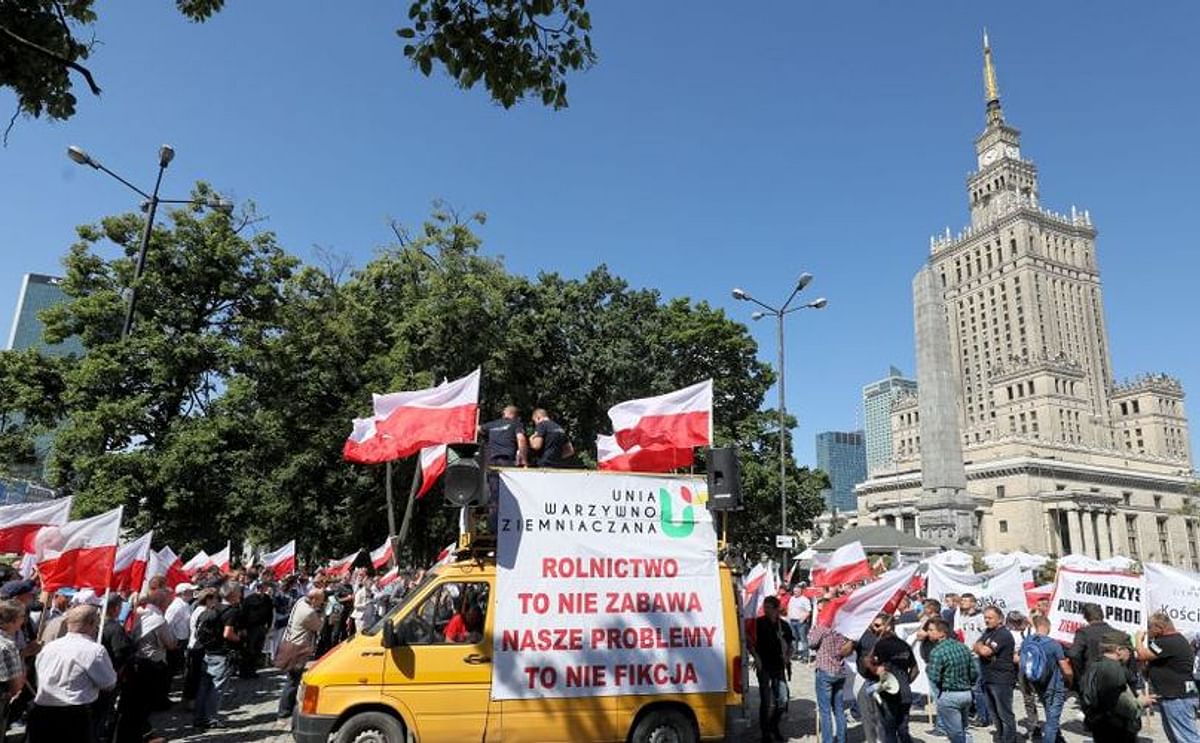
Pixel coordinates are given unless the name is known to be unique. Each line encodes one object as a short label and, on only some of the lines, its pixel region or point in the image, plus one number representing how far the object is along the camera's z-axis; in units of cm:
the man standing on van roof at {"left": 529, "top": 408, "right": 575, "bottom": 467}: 978
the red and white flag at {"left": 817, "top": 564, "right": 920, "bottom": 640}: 922
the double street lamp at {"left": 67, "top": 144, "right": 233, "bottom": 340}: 1302
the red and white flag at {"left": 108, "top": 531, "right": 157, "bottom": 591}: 1134
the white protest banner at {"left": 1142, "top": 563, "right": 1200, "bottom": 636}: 1046
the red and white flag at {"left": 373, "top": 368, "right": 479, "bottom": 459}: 1023
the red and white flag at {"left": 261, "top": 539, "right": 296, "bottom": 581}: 2059
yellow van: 743
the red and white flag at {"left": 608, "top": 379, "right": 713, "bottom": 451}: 1054
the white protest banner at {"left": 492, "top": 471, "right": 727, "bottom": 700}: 784
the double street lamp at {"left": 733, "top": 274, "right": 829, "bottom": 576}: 2305
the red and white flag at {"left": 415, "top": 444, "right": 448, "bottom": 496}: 1295
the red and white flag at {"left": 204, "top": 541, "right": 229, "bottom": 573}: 1898
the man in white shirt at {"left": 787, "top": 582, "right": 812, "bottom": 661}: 1895
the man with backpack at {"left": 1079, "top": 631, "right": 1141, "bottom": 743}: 701
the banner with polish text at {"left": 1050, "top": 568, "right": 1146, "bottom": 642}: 1073
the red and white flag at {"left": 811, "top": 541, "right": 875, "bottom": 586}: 1300
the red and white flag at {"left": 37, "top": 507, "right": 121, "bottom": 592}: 901
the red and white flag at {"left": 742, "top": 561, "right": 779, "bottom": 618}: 1188
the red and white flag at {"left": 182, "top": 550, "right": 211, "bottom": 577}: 1878
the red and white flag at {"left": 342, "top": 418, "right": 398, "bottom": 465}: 1076
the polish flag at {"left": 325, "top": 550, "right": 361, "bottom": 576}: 2466
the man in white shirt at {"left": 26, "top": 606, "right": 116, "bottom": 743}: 595
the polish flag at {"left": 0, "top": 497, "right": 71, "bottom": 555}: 1091
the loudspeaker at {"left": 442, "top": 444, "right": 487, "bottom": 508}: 758
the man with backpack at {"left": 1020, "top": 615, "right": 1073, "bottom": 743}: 927
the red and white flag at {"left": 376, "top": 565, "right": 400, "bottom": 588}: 1841
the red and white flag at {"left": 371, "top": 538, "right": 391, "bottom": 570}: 2122
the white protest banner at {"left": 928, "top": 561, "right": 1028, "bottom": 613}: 1358
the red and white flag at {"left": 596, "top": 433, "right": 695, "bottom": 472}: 1091
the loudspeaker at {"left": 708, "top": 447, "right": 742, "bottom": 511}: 854
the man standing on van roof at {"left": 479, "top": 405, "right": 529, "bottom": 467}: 942
